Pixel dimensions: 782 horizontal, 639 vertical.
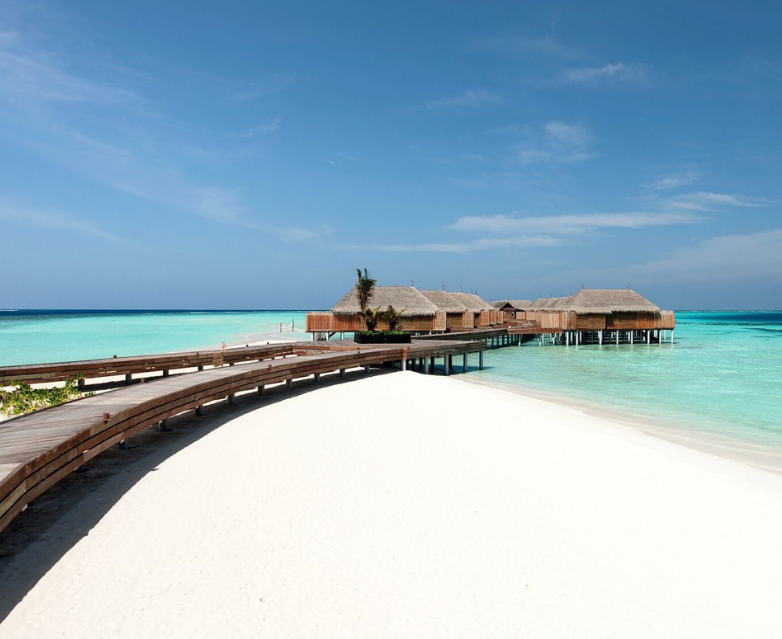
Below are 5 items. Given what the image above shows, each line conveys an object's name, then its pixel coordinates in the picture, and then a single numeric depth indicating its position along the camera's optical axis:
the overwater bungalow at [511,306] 62.92
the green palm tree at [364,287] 27.54
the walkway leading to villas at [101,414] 4.88
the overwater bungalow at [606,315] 45.88
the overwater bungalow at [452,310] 44.12
